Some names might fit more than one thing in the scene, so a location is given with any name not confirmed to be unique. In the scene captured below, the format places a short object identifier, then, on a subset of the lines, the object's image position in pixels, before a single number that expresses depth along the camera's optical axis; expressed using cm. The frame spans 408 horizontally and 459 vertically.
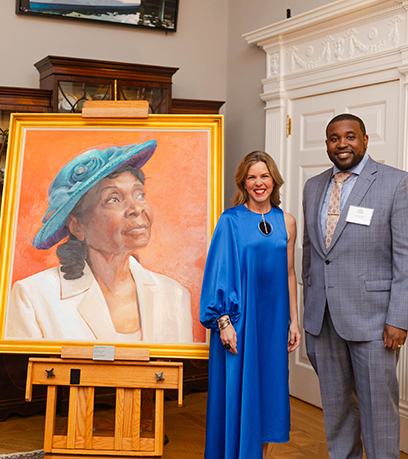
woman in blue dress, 221
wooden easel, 236
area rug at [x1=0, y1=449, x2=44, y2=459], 270
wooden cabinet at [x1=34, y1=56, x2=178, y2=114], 341
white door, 308
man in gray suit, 214
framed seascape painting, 377
